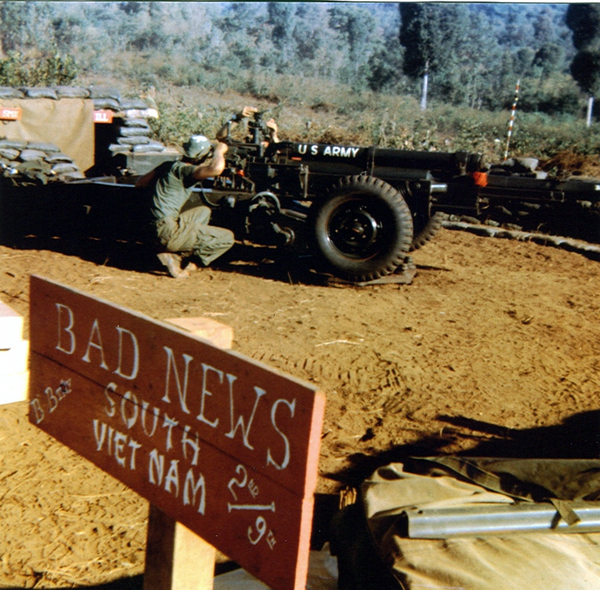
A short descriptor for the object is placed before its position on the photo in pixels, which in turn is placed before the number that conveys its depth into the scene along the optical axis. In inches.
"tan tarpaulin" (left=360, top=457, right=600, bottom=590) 75.2
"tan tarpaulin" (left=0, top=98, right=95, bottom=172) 472.7
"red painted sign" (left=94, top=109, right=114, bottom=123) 501.4
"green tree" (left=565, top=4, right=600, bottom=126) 839.7
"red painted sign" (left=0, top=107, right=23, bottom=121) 456.0
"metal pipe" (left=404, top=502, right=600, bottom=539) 81.4
